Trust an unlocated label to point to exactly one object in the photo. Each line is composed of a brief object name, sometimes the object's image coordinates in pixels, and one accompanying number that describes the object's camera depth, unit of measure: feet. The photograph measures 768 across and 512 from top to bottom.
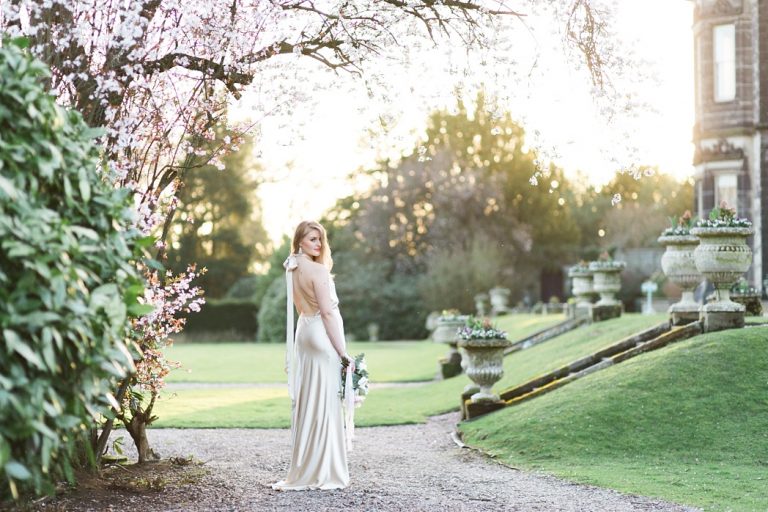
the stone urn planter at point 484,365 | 41.57
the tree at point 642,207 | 174.70
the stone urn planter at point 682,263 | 47.50
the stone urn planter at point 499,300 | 121.29
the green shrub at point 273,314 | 145.79
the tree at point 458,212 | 152.25
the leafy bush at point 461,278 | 133.80
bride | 25.70
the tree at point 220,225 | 164.45
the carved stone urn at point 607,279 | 62.23
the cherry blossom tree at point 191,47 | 24.89
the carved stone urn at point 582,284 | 67.46
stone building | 74.33
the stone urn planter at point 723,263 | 41.45
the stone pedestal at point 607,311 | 64.28
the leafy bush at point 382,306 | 145.79
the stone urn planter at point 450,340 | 66.90
